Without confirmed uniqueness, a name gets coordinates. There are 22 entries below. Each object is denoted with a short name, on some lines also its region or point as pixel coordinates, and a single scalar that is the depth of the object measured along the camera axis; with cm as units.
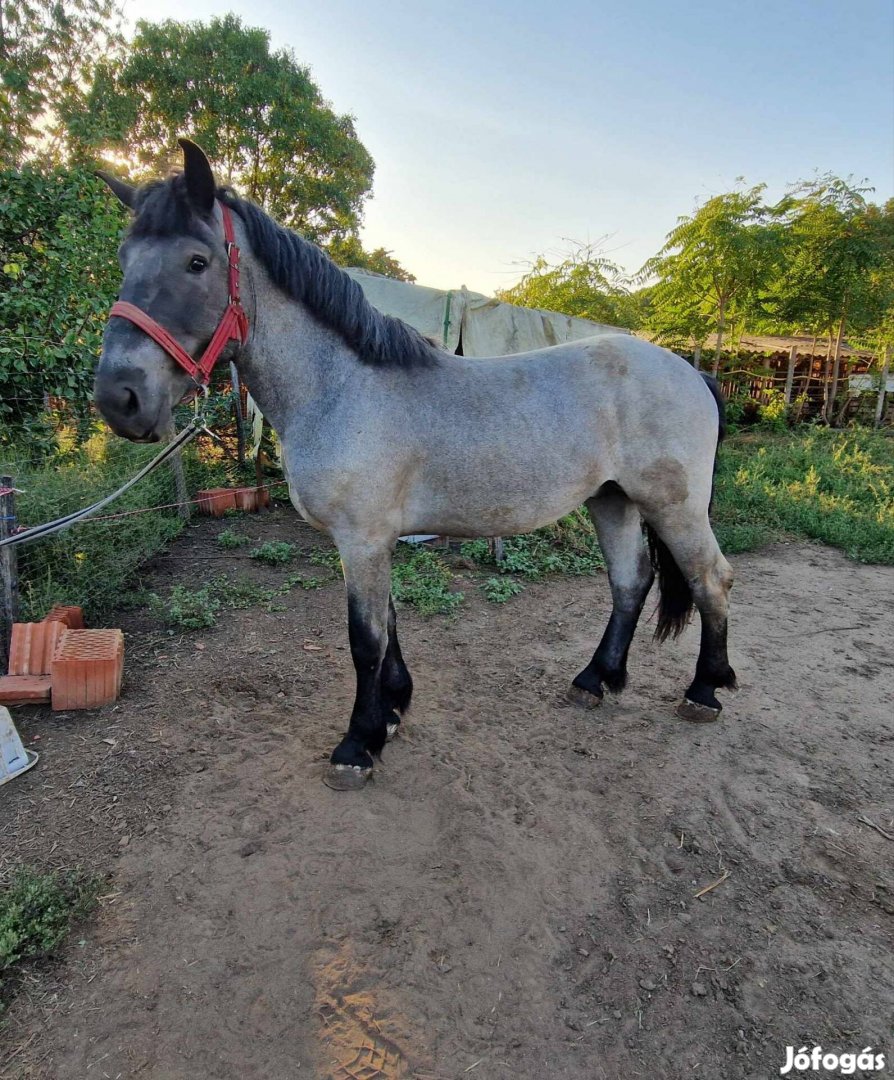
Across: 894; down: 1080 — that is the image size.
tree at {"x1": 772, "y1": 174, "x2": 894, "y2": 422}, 1173
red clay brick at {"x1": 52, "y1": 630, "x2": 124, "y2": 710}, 282
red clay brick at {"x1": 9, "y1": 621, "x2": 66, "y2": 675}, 292
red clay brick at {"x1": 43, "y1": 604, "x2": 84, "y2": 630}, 322
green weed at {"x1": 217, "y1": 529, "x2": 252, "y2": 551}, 539
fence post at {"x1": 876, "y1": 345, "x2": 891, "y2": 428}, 1398
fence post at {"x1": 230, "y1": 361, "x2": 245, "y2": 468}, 698
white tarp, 580
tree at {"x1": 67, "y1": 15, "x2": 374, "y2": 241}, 1391
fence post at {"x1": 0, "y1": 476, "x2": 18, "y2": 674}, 294
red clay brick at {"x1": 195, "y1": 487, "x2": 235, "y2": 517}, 631
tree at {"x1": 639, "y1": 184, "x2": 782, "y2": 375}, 1053
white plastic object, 235
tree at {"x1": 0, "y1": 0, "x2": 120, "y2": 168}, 1220
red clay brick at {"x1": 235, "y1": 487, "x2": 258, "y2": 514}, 657
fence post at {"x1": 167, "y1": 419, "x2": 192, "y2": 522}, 579
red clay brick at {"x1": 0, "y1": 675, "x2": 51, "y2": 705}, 279
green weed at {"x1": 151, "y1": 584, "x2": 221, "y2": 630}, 378
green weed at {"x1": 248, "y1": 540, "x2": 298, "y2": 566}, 512
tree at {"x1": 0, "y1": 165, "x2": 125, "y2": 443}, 470
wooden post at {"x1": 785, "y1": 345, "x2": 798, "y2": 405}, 1414
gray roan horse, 178
